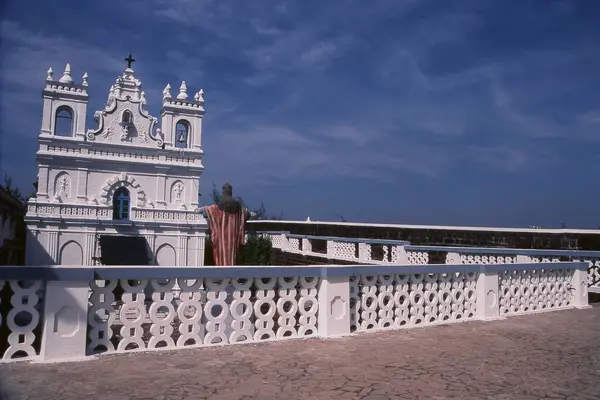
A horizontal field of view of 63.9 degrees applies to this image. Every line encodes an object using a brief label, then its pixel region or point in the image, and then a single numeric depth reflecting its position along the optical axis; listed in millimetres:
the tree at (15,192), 26662
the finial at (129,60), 20000
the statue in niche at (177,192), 19797
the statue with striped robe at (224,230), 8383
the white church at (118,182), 17656
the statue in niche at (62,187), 17859
